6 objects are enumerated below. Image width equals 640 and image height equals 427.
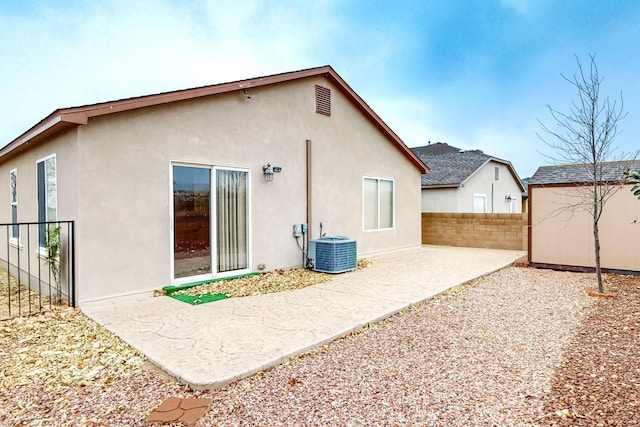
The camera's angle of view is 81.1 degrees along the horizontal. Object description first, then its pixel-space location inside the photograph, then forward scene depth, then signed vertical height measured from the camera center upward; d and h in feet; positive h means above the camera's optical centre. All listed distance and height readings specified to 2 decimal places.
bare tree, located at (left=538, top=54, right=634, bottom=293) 22.11 +4.81
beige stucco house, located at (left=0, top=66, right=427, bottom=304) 17.94 +2.08
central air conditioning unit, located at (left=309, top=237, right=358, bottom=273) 26.43 -3.14
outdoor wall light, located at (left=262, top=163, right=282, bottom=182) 25.03 +2.69
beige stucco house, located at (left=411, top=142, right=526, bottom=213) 51.08 +3.79
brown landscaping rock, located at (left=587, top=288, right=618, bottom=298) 20.06 -4.64
